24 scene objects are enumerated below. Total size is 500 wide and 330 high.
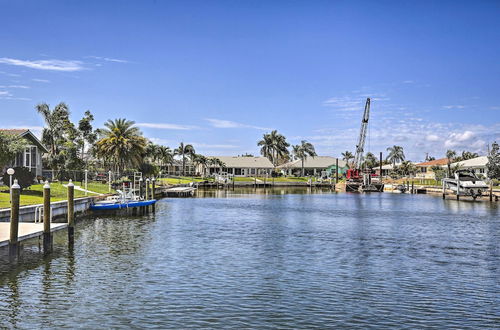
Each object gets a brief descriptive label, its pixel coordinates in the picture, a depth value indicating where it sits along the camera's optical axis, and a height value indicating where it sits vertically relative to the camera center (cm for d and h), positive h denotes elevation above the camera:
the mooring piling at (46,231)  2642 -248
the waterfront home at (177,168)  17982 +416
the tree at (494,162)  9038 +261
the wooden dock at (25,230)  2403 -245
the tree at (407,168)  18075 +359
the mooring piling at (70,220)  2993 -221
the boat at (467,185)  8012 -107
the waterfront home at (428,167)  15632 +379
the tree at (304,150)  19100 +1041
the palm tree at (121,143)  8994 +627
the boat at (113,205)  4672 -216
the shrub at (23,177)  4572 +34
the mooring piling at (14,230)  2298 -212
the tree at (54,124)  9738 +1067
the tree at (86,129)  11288 +1088
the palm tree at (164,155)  16610 +794
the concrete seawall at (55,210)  3061 -199
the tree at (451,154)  18388 +847
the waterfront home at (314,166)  18550 +448
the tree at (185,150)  18012 +1008
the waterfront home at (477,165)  11831 +294
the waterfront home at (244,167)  17738 +432
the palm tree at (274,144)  19050 +1253
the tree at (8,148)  4612 +294
